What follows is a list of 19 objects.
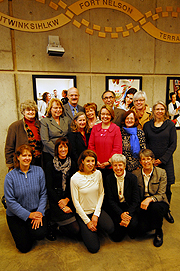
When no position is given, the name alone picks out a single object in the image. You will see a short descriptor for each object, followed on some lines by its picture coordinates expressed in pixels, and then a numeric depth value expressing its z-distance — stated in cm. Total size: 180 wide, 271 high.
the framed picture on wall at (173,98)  412
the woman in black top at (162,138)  275
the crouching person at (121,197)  236
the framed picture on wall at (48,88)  332
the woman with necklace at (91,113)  284
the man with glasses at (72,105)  294
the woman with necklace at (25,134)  274
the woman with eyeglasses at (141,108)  294
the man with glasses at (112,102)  295
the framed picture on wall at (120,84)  375
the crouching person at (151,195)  239
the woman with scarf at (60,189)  241
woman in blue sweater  227
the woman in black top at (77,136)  267
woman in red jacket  258
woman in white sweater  232
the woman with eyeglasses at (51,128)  270
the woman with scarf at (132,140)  266
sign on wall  313
